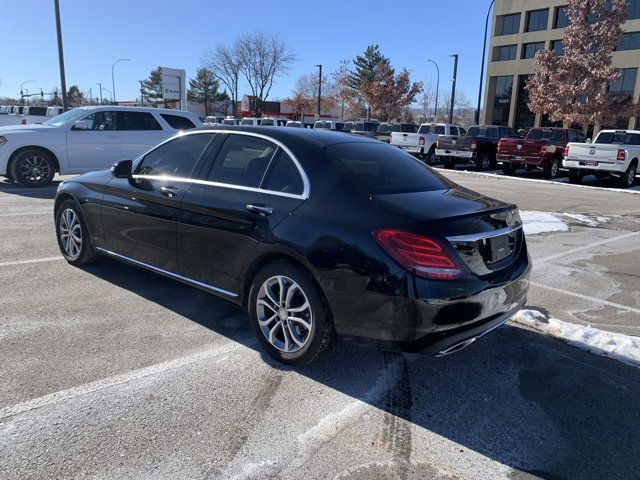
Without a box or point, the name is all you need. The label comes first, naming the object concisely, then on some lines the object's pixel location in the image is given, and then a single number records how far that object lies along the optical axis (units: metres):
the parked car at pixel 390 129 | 28.31
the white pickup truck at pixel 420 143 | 23.34
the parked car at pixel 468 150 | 21.09
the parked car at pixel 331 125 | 31.64
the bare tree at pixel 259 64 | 60.78
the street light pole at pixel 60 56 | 21.30
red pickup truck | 18.88
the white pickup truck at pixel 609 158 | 16.16
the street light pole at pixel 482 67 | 30.70
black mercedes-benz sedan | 3.02
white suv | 10.74
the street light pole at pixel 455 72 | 36.34
